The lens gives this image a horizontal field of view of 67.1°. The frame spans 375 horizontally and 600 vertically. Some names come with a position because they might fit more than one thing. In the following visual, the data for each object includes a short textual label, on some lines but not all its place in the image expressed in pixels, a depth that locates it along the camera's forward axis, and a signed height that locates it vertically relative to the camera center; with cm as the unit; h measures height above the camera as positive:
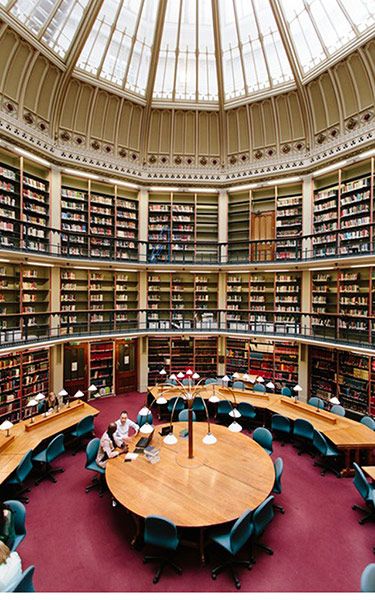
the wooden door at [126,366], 956 -234
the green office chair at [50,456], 496 -281
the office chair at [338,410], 633 -253
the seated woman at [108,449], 462 -251
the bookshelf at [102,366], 912 -225
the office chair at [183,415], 607 -253
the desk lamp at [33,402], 546 -202
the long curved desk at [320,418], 513 -256
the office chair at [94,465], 468 -279
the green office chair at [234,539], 313 -280
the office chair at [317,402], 655 -246
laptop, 481 -250
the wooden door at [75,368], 867 -217
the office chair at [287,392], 753 -251
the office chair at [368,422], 569 -254
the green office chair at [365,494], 393 -276
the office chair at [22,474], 436 -277
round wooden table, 342 -256
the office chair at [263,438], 513 -258
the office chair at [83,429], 582 -274
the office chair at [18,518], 338 -264
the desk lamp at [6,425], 478 -216
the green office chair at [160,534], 312 -266
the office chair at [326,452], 516 -281
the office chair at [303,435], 561 -274
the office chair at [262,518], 335 -269
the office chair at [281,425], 601 -271
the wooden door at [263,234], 948 +218
